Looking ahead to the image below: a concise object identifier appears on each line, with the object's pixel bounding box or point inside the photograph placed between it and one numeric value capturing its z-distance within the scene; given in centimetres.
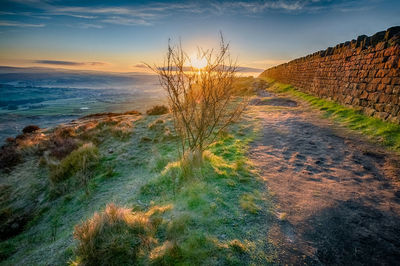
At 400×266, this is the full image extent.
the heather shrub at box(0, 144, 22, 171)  888
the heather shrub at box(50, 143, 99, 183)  668
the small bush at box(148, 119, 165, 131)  1048
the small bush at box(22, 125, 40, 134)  1730
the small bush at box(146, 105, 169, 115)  1683
